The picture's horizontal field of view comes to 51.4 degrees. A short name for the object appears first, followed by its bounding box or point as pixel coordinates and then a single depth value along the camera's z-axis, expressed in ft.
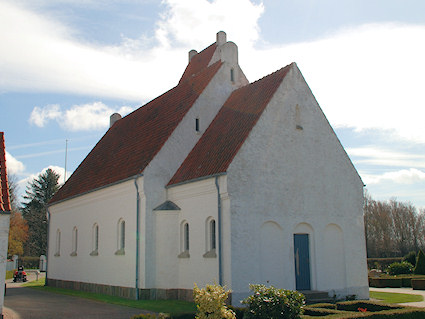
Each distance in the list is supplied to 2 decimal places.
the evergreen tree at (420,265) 109.50
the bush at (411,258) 133.18
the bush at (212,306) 37.01
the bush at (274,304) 38.27
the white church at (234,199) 60.89
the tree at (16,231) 201.67
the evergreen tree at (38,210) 229.25
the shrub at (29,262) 215.72
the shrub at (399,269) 112.16
